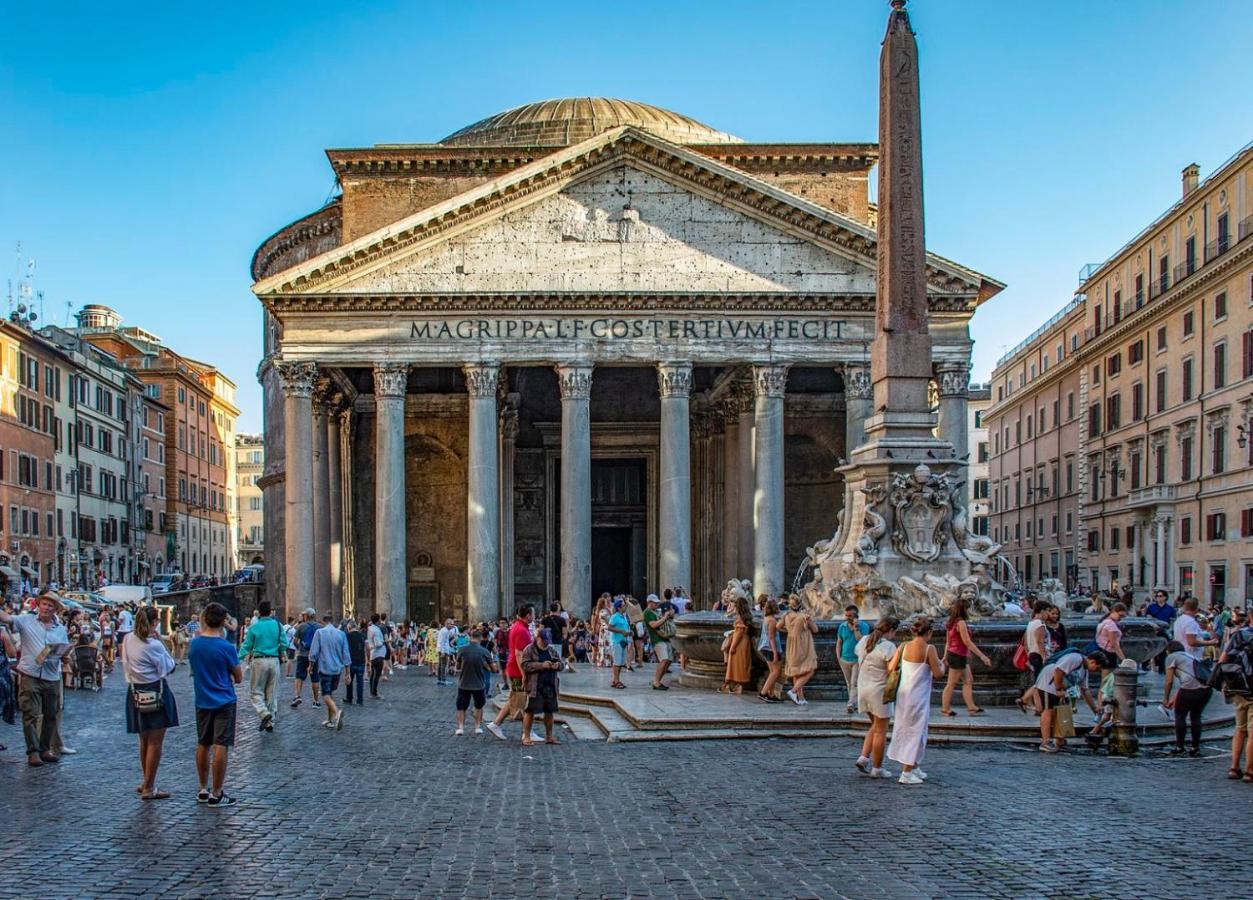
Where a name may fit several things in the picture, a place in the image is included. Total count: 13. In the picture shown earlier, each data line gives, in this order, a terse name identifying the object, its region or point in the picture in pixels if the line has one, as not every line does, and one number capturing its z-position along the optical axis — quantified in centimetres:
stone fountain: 1547
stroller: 1989
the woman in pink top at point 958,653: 1391
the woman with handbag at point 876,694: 1082
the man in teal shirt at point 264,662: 1537
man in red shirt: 1421
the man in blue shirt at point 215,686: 972
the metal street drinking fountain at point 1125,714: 1284
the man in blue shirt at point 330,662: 1584
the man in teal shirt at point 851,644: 1427
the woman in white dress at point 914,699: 1053
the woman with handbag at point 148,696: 995
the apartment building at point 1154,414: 3828
